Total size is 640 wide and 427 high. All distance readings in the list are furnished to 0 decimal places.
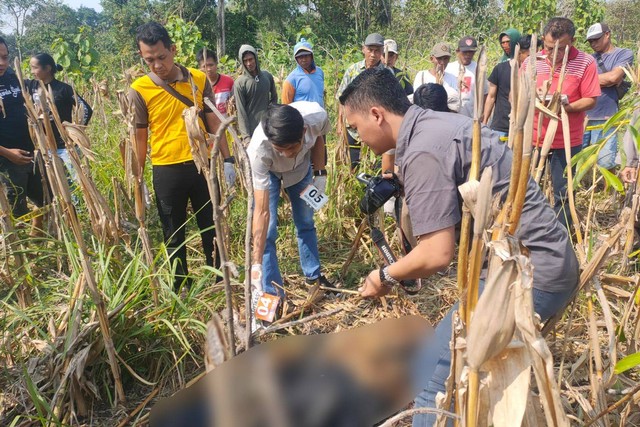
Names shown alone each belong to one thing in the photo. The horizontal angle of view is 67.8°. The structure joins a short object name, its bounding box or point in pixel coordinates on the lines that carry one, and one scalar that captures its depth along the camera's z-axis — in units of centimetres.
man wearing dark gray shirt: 124
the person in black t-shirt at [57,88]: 333
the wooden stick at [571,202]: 153
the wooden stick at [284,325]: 74
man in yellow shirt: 239
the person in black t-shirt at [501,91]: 360
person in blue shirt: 382
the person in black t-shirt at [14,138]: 300
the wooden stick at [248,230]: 70
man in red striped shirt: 289
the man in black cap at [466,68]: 376
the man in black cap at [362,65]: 357
